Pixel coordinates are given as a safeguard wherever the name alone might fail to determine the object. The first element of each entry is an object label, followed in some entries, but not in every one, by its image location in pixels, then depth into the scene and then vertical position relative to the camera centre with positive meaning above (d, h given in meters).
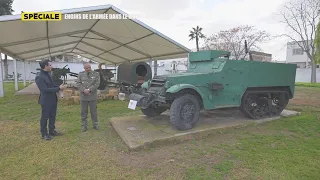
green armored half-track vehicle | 4.59 -0.34
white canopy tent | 8.07 +1.61
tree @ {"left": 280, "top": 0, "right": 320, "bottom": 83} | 24.28 +5.06
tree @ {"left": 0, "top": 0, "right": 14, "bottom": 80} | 21.75 +6.13
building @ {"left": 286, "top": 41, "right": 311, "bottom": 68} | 36.53 +3.01
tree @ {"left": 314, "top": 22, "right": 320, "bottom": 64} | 19.00 +2.58
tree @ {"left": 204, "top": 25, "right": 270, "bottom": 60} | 26.13 +3.83
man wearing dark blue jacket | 4.28 -0.42
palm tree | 42.69 +7.39
